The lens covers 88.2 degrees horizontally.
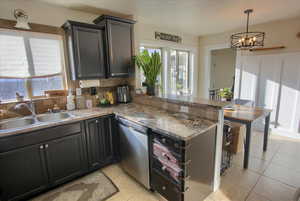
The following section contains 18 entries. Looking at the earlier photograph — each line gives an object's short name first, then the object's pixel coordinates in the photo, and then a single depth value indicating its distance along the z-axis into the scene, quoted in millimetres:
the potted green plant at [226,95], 3172
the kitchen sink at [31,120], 1992
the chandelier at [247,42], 2495
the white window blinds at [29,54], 2061
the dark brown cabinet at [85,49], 2266
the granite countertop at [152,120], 1549
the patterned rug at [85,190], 1885
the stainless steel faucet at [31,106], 2122
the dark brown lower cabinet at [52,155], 1667
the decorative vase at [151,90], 2704
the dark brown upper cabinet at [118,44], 2473
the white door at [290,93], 3150
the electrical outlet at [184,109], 2070
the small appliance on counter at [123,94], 2869
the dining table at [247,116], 2221
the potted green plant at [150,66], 2604
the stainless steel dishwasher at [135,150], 1858
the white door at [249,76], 3633
